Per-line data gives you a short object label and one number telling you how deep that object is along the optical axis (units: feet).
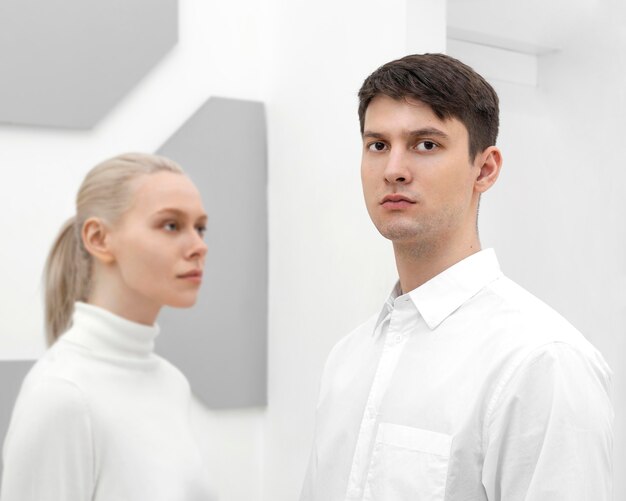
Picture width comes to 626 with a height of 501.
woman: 3.85
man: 3.85
